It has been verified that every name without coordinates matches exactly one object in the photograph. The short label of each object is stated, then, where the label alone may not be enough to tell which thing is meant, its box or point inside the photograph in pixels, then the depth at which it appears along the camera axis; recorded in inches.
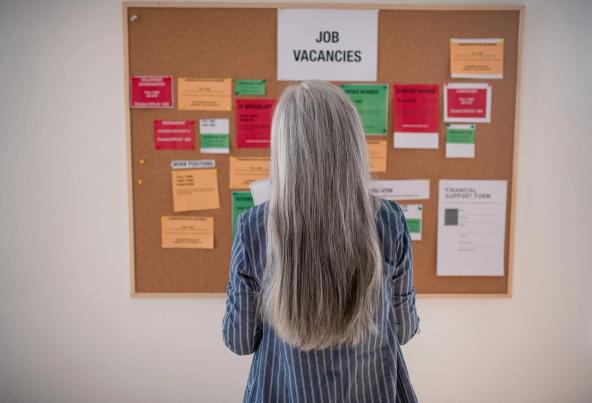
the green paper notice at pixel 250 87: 63.9
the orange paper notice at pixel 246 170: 65.1
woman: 32.8
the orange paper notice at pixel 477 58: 63.8
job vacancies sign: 63.1
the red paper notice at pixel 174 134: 64.5
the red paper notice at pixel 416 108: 64.3
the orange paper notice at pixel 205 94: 63.8
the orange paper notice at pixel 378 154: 65.1
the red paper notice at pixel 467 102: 64.4
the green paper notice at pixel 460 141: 64.9
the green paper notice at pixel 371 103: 64.1
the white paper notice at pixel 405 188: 65.6
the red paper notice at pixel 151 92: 63.7
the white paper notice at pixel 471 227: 65.9
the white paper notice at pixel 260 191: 43.3
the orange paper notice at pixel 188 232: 65.8
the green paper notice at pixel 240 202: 65.4
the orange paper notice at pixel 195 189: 65.2
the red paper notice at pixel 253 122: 64.4
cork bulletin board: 63.1
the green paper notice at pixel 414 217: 65.7
